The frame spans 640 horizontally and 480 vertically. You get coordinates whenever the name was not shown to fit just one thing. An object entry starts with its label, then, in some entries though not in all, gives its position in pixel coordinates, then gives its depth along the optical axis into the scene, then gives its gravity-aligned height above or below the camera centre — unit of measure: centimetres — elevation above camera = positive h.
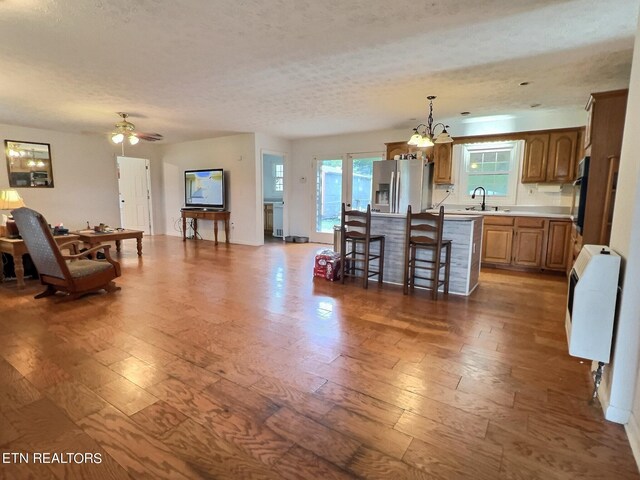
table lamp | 423 -12
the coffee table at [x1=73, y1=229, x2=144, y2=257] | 520 -67
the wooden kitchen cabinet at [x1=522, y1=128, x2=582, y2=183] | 492 +68
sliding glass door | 730 +26
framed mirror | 650 +61
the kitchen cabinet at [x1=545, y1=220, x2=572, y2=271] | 477 -64
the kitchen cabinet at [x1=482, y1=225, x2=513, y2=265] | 520 -70
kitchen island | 385 -57
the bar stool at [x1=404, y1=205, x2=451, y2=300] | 368 -59
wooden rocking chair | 325 -76
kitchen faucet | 581 +8
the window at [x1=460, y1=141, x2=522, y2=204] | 560 +54
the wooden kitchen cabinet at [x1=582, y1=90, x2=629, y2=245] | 342 +50
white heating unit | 172 -56
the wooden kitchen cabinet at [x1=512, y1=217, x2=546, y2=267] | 497 -61
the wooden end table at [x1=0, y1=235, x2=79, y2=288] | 387 -66
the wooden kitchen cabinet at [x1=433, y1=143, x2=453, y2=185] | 598 +66
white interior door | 882 +7
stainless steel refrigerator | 553 +25
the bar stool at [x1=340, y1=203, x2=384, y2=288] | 409 -65
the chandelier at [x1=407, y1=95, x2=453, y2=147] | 420 +76
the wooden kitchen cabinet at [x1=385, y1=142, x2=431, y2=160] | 618 +94
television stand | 747 -46
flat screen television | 777 +19
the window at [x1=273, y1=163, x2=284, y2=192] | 942 +58
